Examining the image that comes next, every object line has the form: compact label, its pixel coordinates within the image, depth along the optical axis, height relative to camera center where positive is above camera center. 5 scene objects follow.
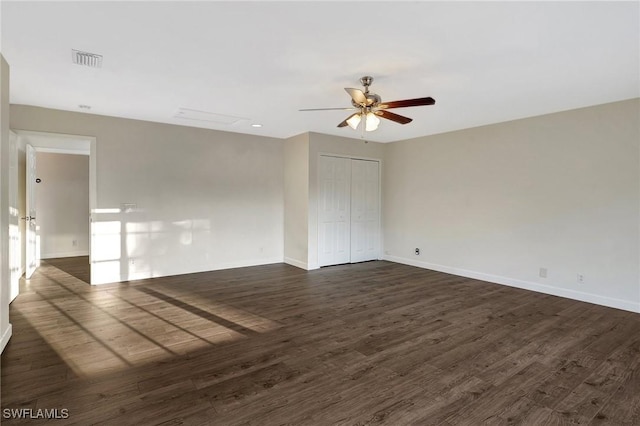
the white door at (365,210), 6.83 -0.05
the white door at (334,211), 6.36 -0.07
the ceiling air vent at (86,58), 2.85 +1.30
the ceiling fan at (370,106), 3.15 +1.01
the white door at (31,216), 5.27 -0.17
